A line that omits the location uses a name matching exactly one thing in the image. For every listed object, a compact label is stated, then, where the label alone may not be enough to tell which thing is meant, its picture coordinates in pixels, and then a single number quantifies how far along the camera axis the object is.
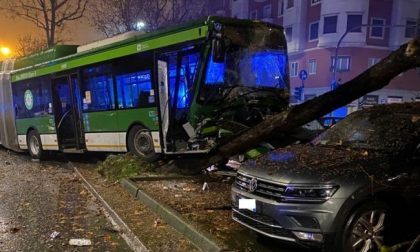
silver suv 4.64
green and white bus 9.81
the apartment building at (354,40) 40.47
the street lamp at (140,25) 28.69
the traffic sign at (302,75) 24.56
